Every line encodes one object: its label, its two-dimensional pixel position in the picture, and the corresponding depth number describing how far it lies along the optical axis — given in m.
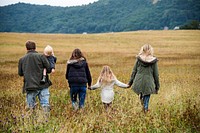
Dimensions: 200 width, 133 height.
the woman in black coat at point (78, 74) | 16.31
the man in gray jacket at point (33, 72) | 14.94
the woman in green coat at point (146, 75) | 15.85
